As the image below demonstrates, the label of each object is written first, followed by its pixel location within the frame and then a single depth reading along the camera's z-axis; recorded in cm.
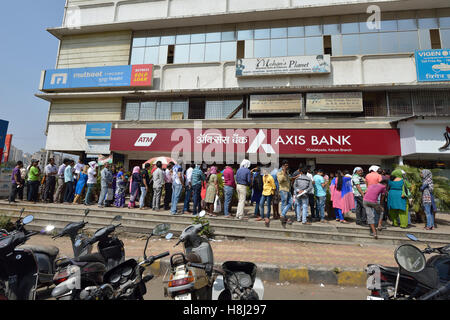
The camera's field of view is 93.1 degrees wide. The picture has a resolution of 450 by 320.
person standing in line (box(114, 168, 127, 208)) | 855
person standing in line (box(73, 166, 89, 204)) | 893
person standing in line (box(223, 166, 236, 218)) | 711
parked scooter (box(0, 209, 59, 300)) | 264
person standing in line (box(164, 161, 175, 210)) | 820
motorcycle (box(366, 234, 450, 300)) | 216
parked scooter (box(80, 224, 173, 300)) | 209
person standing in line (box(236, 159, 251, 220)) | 694
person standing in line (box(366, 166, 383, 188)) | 602
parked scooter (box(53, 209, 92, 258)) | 325
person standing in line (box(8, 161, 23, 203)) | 862
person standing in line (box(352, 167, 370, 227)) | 661
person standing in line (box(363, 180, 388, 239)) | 579
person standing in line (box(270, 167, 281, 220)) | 683
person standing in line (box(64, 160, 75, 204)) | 881
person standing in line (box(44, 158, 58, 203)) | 895
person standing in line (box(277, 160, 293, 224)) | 664
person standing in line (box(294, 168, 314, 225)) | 652
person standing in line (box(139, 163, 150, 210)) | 808
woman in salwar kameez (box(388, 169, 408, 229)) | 633
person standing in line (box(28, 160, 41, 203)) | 859
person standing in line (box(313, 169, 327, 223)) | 692
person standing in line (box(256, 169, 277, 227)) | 663
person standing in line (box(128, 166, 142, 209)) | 834
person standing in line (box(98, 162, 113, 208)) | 818
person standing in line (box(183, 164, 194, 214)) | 763
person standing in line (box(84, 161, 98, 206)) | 849
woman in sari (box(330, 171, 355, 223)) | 700
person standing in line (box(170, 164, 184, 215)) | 735
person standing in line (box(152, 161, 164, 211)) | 773
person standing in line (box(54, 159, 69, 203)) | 903
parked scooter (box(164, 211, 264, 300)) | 192
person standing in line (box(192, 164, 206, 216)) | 731
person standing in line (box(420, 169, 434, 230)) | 661
